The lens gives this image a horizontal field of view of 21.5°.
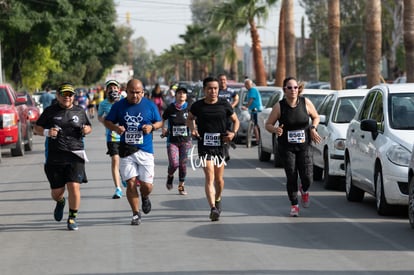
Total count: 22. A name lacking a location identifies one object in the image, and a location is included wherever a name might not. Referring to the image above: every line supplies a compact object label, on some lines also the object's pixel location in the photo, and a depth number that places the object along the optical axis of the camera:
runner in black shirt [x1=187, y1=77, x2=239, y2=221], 13.83
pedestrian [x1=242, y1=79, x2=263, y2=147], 28.22
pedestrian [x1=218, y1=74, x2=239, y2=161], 25.28
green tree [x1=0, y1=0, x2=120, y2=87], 61.88
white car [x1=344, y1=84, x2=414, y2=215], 13.16
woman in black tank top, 14.23
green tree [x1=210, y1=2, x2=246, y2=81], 60.59
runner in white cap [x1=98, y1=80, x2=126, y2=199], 16.56
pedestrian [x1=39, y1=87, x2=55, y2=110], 49.16
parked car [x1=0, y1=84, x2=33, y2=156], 26.91
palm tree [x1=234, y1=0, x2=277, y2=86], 56.53
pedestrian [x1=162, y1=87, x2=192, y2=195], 17.36
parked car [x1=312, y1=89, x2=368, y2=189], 17.33
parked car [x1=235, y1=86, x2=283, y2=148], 30.17
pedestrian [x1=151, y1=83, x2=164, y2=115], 35.49
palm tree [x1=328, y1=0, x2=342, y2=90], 37.28
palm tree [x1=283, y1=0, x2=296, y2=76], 43.91
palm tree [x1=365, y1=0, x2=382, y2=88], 31.31
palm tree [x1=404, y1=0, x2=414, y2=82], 27.59
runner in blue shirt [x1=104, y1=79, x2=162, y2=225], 13.12
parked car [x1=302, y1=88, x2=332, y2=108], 23.26
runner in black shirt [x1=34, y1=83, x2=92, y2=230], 13.04
